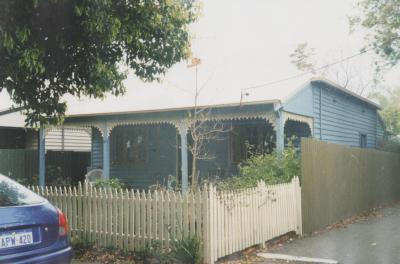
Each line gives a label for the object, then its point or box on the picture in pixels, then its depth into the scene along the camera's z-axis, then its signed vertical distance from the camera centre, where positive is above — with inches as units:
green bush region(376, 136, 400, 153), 833.5 +18.2
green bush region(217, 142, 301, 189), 406.9 -13.2
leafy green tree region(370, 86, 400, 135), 1439.5 +118.6
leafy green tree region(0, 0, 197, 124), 268.7 +77.7
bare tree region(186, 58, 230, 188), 538.9 +42.1
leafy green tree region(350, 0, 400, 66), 847.7 +250.2
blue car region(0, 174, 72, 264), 179.8 -29.1
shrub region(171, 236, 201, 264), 268.1 -55.1
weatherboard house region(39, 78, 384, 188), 542.9 +38.2
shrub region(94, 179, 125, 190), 479.1 -27.7
